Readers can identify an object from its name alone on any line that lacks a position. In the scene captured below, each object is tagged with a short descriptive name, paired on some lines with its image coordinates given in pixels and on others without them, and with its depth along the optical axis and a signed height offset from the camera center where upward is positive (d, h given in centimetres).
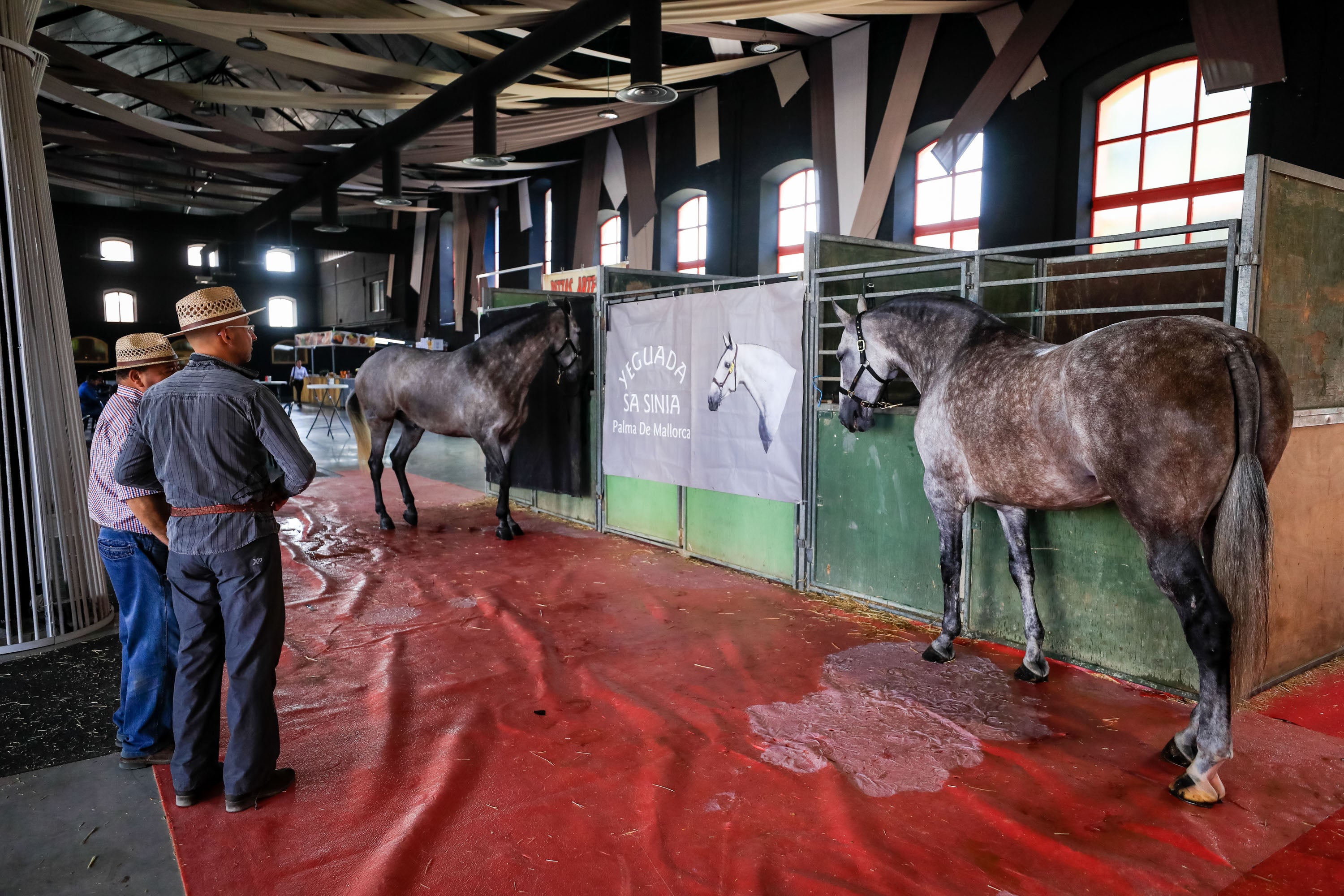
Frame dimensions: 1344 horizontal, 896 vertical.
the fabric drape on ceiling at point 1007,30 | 689 +288
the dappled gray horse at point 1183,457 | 237 -38
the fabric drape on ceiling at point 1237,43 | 531 +211
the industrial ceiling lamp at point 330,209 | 1316 +245
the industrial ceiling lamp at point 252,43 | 786 +320
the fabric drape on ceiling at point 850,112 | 838 +259
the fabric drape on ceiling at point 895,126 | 773 +228
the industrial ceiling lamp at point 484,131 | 846 +242
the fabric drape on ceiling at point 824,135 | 875 +242
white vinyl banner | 461 -29
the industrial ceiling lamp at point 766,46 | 852 +333
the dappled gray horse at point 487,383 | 624 -26
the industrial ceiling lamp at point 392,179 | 1095 +246
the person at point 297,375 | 1838 -51
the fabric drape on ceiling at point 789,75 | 921 +328
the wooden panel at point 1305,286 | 296 +22
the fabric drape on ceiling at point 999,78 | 668 +243
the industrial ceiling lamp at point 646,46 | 623 +244
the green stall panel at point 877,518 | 409 -95
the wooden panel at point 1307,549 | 318 -89
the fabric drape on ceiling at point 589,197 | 1279 +257
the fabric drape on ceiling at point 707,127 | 1059 +306
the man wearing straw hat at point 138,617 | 261 -88
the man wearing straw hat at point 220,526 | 223 -50
